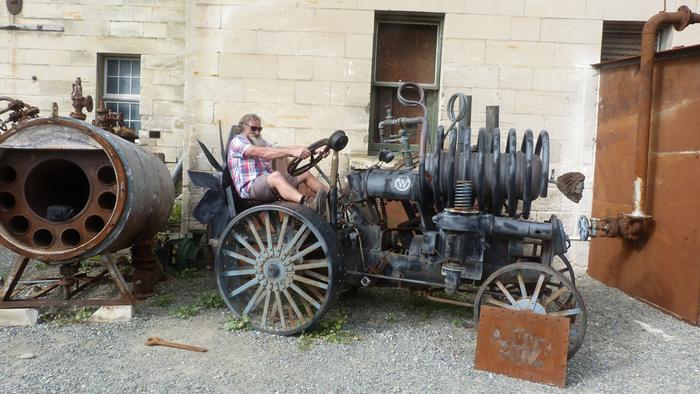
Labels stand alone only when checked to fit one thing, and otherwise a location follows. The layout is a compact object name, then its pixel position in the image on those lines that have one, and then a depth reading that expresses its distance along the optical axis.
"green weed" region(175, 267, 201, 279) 5.36
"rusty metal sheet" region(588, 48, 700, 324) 4.35
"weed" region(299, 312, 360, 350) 3.77
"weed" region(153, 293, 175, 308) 4.50
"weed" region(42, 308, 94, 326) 4.05
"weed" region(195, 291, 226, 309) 4.45
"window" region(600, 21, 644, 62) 6.08
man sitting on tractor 4.21
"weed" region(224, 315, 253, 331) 3.93
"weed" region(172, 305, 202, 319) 4.22
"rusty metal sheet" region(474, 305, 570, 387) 3.18
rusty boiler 3.88
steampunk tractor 3.58
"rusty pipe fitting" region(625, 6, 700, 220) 4.73
